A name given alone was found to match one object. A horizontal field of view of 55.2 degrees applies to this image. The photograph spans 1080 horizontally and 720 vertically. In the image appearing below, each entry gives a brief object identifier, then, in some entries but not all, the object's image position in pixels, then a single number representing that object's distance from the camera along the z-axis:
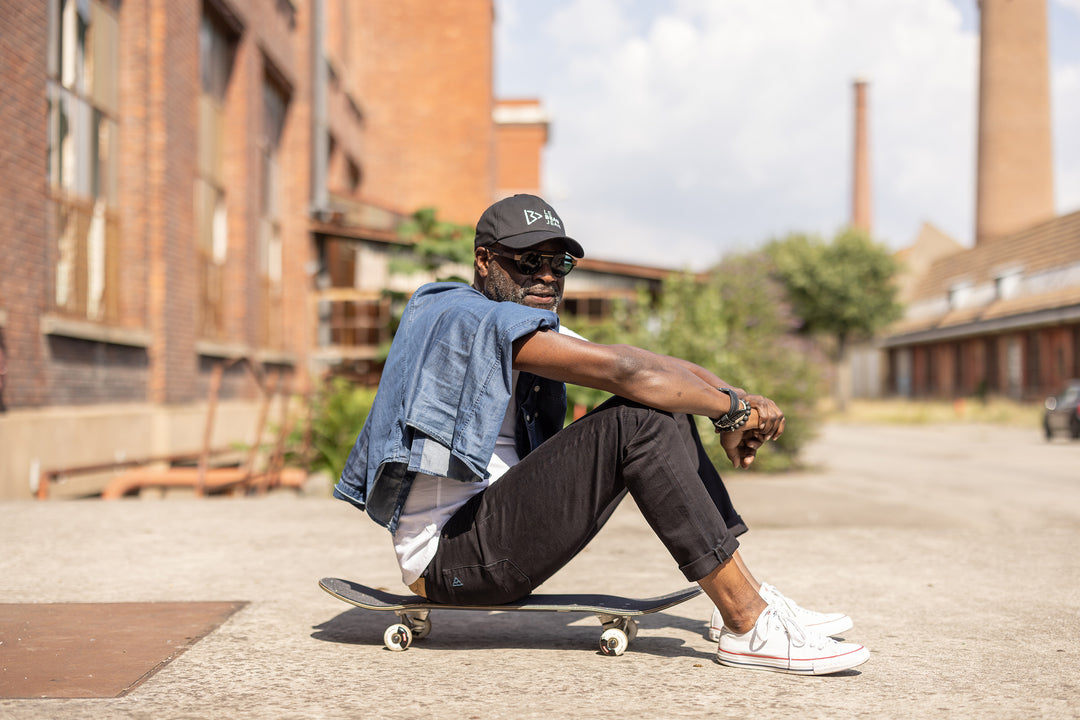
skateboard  3.14
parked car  20.56
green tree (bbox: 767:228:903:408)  46.53
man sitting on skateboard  2.89
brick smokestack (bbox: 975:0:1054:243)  45.09
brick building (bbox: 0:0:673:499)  8.56
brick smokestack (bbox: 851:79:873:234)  55.16
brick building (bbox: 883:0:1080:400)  38.38
